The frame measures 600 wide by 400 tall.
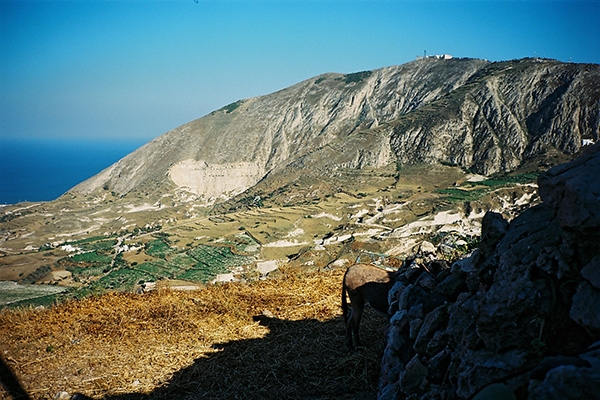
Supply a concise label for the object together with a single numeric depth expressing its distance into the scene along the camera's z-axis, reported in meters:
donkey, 9.09
